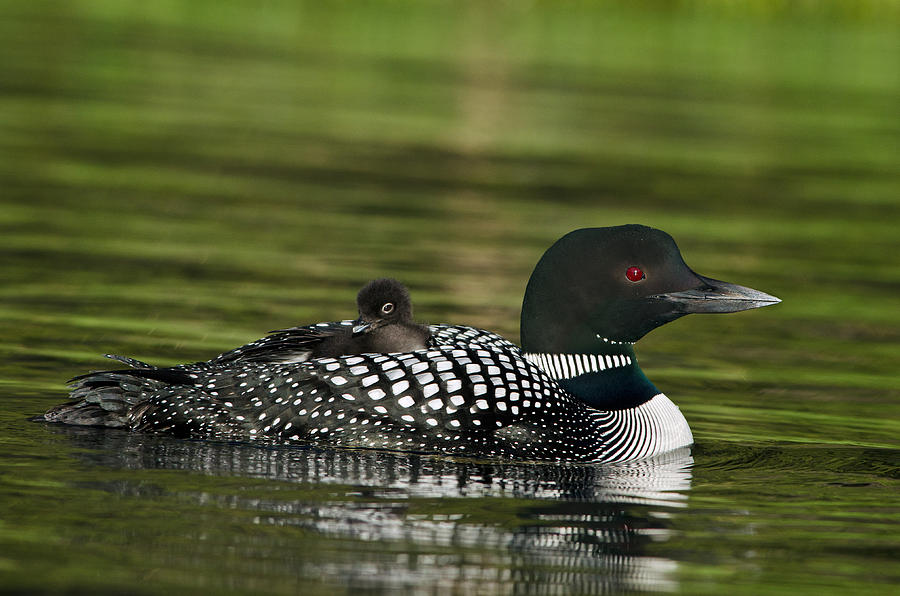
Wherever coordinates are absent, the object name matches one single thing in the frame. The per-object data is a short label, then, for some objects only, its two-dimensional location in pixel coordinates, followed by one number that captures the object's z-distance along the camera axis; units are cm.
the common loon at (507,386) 1186
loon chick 1229
